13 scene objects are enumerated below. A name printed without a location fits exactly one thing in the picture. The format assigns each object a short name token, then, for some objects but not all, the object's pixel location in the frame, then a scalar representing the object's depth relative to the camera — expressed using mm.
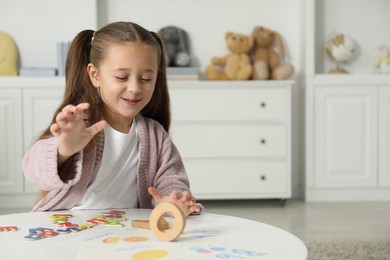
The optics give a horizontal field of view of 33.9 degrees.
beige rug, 2363
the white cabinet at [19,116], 3516
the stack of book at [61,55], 3617
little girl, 1288
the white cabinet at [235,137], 3502
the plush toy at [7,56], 3699
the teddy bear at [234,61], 3684
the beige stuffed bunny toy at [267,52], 3699
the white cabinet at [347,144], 3646
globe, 3760
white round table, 959
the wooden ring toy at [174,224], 1045
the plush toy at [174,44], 3723
